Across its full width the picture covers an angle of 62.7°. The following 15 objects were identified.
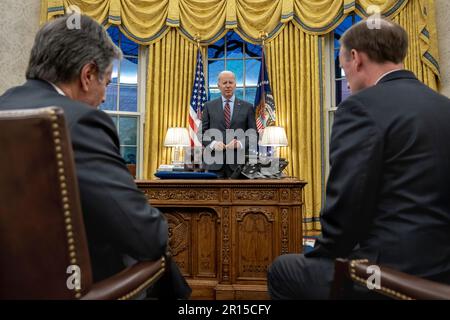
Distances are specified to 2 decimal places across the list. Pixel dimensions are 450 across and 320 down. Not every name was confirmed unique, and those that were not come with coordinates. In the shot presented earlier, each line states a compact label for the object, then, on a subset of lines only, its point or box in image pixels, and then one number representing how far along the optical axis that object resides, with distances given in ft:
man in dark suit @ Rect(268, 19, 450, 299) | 3.70
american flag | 17.21
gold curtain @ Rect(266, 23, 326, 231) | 18.38
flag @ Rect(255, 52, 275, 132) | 17.51
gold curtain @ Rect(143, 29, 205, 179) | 19.22
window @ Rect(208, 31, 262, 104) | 20.36
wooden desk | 9.34
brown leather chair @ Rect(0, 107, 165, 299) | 2.71
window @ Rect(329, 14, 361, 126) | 19.26
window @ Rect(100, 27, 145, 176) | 20.02
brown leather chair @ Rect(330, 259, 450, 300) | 3.11
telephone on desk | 10.02
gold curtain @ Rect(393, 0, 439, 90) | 16.24
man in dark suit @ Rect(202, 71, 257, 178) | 13.25
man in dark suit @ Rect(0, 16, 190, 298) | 3.31
